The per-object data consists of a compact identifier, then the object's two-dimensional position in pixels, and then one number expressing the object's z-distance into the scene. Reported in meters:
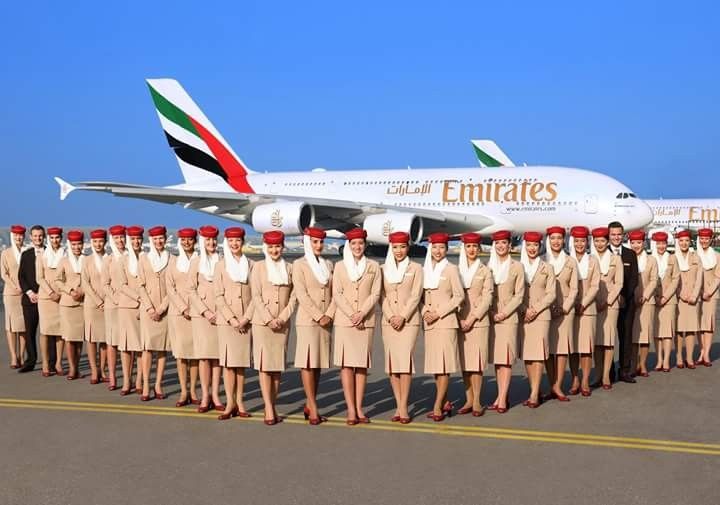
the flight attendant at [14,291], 9.64
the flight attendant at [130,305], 8.01
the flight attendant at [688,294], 9.67
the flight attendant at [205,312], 7.24
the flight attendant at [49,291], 9.05
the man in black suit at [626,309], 8.73
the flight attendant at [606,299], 8.23
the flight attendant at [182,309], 7.51
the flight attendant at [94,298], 8.55
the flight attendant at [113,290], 8.14
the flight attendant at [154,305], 7.84
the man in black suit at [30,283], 9.52
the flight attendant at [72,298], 8.82
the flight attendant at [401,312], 6.77
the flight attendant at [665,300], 9.37
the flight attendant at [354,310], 6.72
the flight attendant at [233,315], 7.00
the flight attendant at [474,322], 7.03
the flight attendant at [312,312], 6.73
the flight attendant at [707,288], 9.87
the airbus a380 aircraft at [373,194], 25.55
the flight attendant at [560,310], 7.68
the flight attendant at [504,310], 7.21
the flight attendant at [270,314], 6.78
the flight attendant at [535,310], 7.41
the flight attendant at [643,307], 8.98
